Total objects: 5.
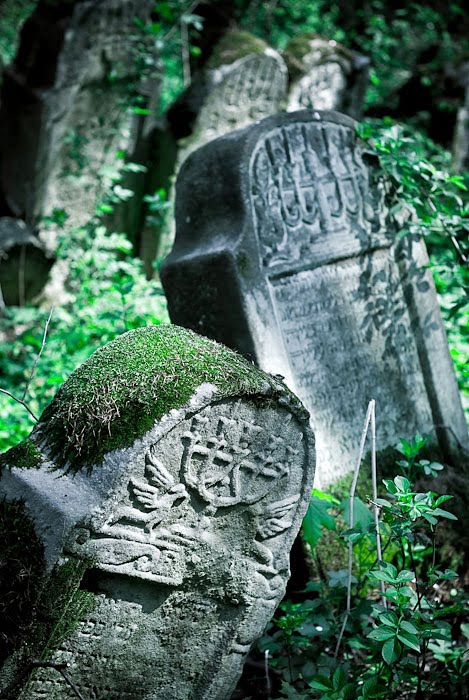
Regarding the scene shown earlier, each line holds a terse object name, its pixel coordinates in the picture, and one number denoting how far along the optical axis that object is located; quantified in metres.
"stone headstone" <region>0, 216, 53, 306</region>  5.46
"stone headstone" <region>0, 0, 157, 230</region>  5.55
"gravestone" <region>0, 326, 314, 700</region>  1.91
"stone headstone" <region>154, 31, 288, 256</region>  5.80
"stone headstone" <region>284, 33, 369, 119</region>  6.33
